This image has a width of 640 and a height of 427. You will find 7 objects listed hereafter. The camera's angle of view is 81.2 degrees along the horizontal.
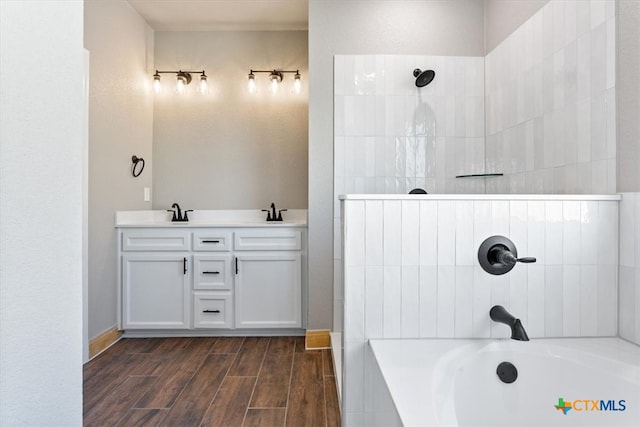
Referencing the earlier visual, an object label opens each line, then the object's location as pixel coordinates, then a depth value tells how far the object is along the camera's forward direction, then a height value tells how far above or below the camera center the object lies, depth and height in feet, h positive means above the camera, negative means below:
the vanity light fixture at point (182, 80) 10.99 +3.91
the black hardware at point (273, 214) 10.75 -0.04
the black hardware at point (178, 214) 10.91 -0.05
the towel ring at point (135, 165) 10.02 +1.27
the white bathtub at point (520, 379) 3.74 -1.74
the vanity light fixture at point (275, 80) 10.91 +3.91
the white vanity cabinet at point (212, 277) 9.29 -1.62
